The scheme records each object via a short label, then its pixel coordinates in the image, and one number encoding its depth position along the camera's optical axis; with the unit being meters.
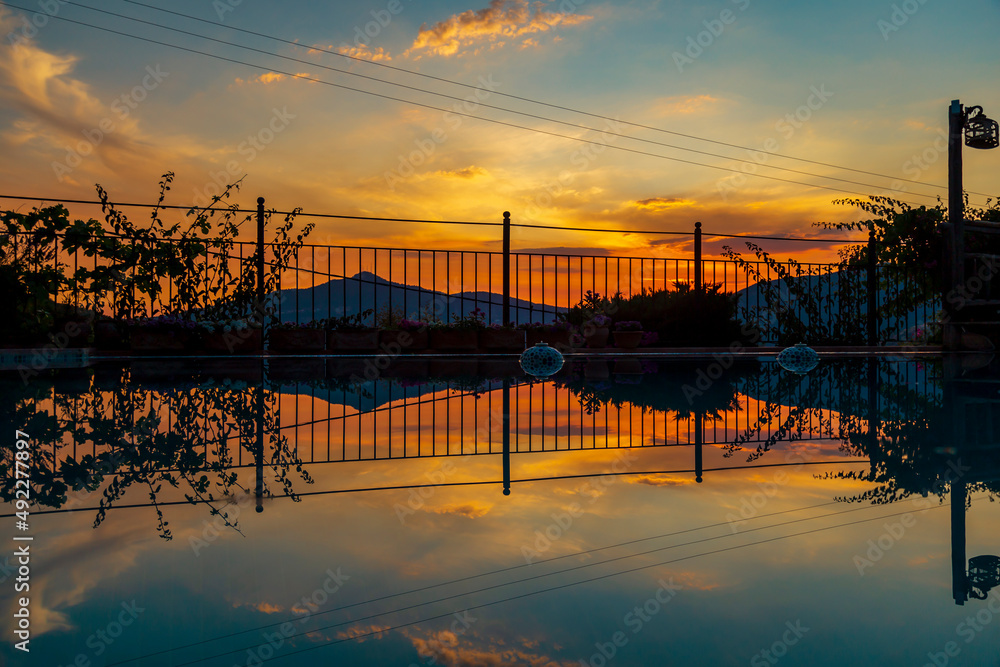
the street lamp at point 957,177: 8.27
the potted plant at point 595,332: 8.04
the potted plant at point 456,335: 7.68
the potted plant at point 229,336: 6.94
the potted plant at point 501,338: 7.86
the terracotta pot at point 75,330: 6.48
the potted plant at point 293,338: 7.18
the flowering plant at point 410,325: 7.61
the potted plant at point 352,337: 7.37
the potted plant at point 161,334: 6.70
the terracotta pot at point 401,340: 7.54
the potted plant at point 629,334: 7.99
